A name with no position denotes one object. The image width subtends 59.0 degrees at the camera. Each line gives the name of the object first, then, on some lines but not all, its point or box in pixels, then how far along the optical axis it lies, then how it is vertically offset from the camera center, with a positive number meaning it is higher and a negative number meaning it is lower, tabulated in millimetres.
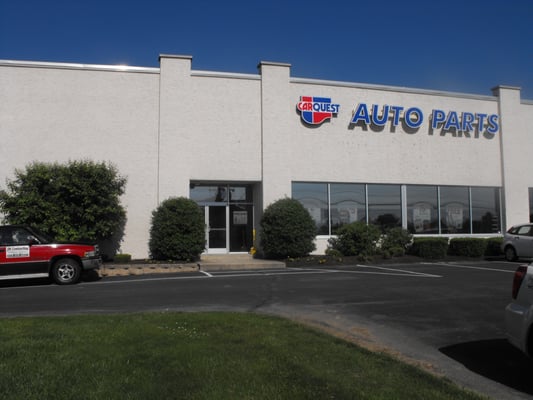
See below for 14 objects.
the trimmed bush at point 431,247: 20297 -809
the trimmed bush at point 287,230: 18844 -42
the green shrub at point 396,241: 20250 -547
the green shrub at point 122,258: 17722 -1071
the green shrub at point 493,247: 21297 -853
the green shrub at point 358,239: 19844 -433
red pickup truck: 12609 -722
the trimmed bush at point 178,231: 17609 -52
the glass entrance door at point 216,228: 20797 +62
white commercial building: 18719 +3783
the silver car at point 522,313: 4938 -925
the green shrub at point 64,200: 16484 +1076
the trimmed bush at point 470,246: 20859 -790
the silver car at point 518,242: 18938 -587
